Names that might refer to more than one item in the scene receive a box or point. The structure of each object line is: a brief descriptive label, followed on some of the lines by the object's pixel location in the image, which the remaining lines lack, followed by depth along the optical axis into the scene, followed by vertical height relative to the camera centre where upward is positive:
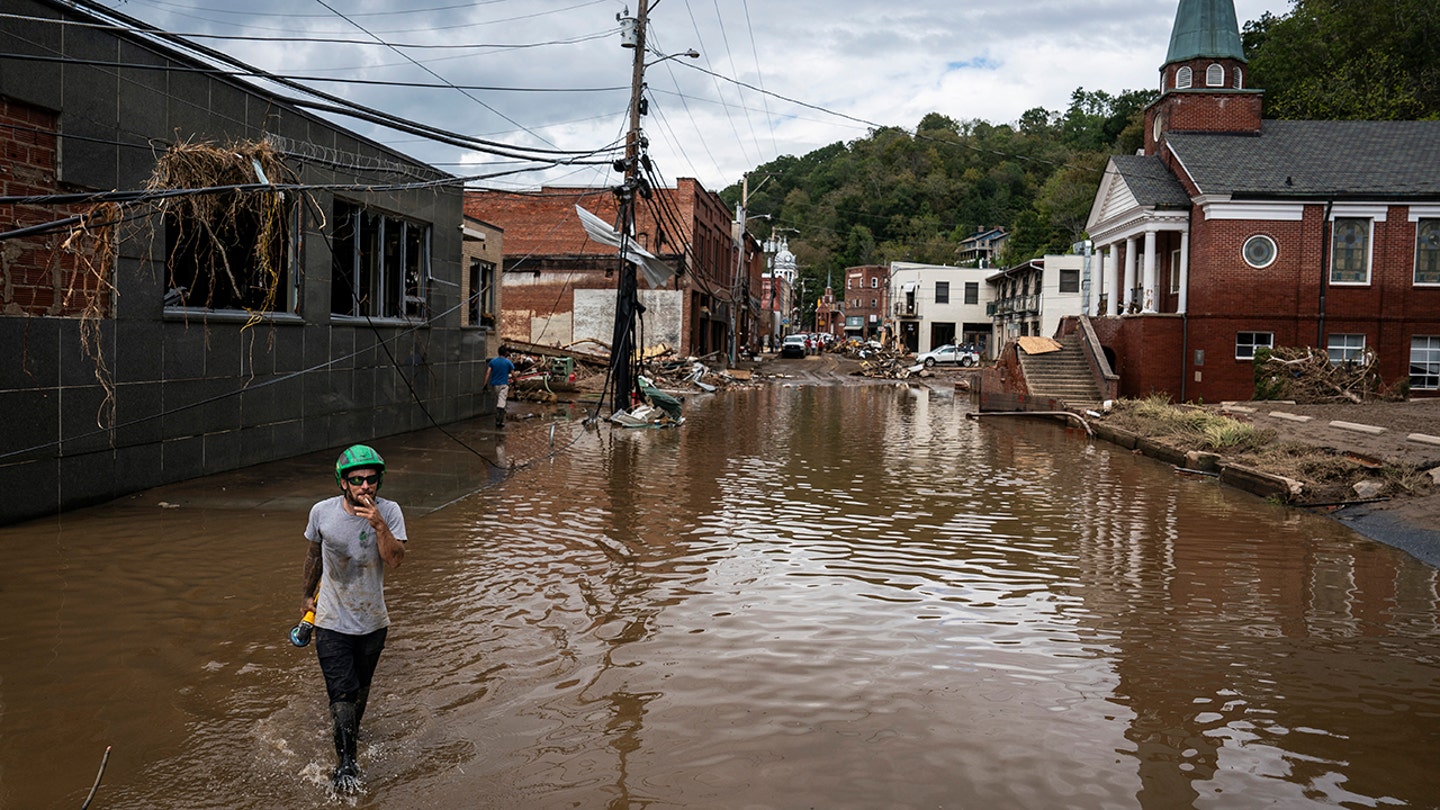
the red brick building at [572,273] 43.84 +3.48
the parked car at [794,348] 72.06 +0.67
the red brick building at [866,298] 107.12 +6.44
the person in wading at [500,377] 21.88 -0.55
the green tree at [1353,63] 47.62 +15.73
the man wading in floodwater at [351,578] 5.09 -1.17
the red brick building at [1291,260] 30.06 +3.21
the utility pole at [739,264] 59.97 +5.68
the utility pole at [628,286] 22.42 +1.54
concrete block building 10.00 +0.80
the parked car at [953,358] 63.75 +0.18
